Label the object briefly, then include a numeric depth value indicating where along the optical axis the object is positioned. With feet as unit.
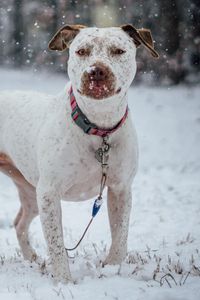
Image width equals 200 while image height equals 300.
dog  11.66
